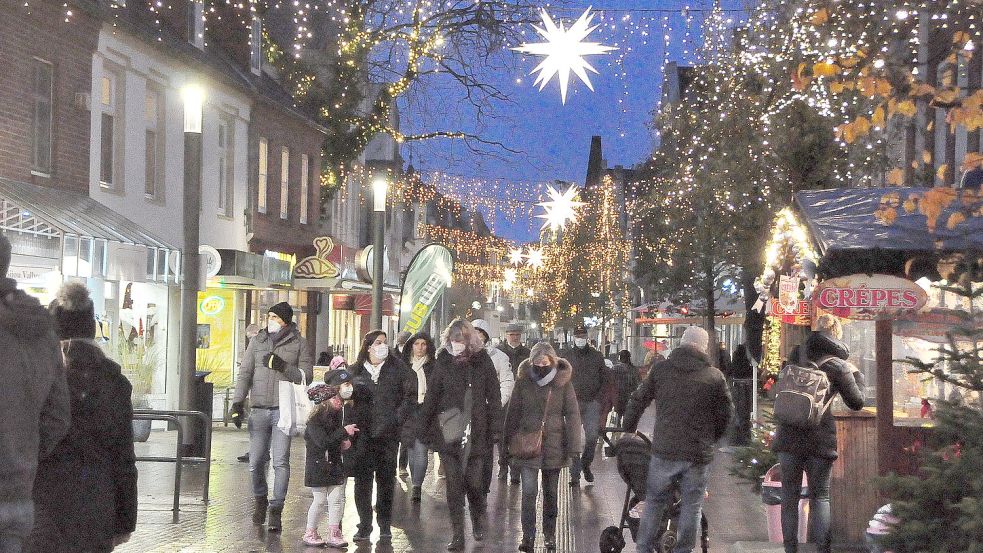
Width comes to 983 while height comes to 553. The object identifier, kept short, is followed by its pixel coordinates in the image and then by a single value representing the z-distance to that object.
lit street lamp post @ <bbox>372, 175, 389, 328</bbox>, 19.06
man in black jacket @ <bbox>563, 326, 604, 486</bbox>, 15.91
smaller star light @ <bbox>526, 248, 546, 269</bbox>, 51.31
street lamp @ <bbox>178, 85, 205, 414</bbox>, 14.41
